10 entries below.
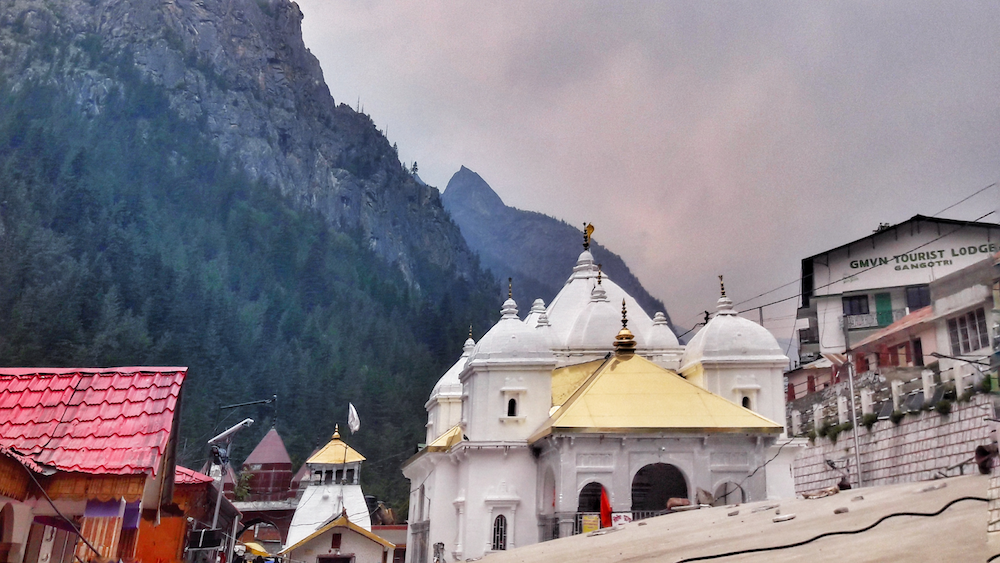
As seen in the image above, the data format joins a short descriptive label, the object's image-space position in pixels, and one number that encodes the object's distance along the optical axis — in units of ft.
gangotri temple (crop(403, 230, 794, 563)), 63.93
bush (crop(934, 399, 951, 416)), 60.99
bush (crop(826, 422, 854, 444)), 78.12
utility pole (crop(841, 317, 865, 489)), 71.91
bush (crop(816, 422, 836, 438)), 81.35
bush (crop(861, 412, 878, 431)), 72.60
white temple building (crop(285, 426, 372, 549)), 129.39
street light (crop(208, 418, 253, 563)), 55.16
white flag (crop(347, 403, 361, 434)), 134.36
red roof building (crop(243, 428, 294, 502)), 191.11
